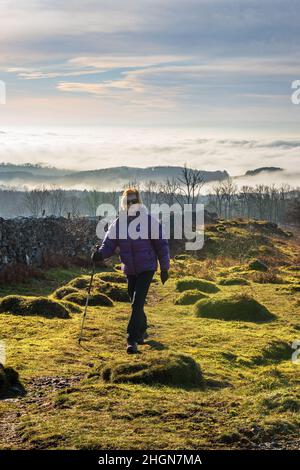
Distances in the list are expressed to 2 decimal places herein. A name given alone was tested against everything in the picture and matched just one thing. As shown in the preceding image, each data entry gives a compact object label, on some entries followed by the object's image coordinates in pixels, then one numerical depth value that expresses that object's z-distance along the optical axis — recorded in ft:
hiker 34.65
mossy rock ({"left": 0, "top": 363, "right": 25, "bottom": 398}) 25.54
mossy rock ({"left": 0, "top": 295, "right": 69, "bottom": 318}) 46.02
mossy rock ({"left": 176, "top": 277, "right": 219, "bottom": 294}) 70.03
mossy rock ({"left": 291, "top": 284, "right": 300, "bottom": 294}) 71.56
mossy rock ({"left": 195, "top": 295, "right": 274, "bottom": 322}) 52.60
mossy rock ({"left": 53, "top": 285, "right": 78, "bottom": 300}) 56.96
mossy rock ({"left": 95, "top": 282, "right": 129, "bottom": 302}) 59.77
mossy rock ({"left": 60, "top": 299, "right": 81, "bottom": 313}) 49.85
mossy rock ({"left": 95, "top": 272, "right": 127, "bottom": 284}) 72.18
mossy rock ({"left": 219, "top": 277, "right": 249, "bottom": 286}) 78.64
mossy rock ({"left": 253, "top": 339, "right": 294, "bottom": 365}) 36.58
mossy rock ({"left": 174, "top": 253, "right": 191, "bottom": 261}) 118.32
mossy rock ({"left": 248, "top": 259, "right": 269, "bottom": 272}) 97.86
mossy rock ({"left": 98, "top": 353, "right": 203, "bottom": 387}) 26.96
